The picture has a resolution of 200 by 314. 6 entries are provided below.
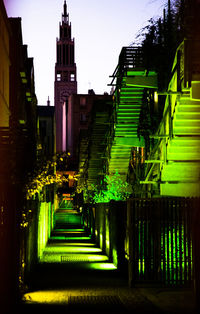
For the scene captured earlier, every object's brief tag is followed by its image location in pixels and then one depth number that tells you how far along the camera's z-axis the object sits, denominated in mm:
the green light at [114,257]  17656
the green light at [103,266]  17692
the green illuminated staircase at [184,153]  17625
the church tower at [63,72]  164250
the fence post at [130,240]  13701
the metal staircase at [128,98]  24500
